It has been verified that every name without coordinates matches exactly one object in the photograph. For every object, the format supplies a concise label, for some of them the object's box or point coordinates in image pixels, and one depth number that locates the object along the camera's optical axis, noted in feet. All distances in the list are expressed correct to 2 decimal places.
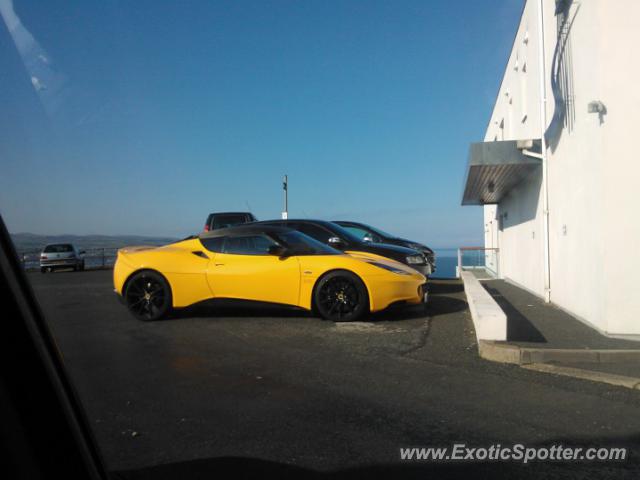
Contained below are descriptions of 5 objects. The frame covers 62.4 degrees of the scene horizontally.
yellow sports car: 25.35
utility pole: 75.77
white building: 22.44
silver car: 69.05
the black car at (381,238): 43.88
